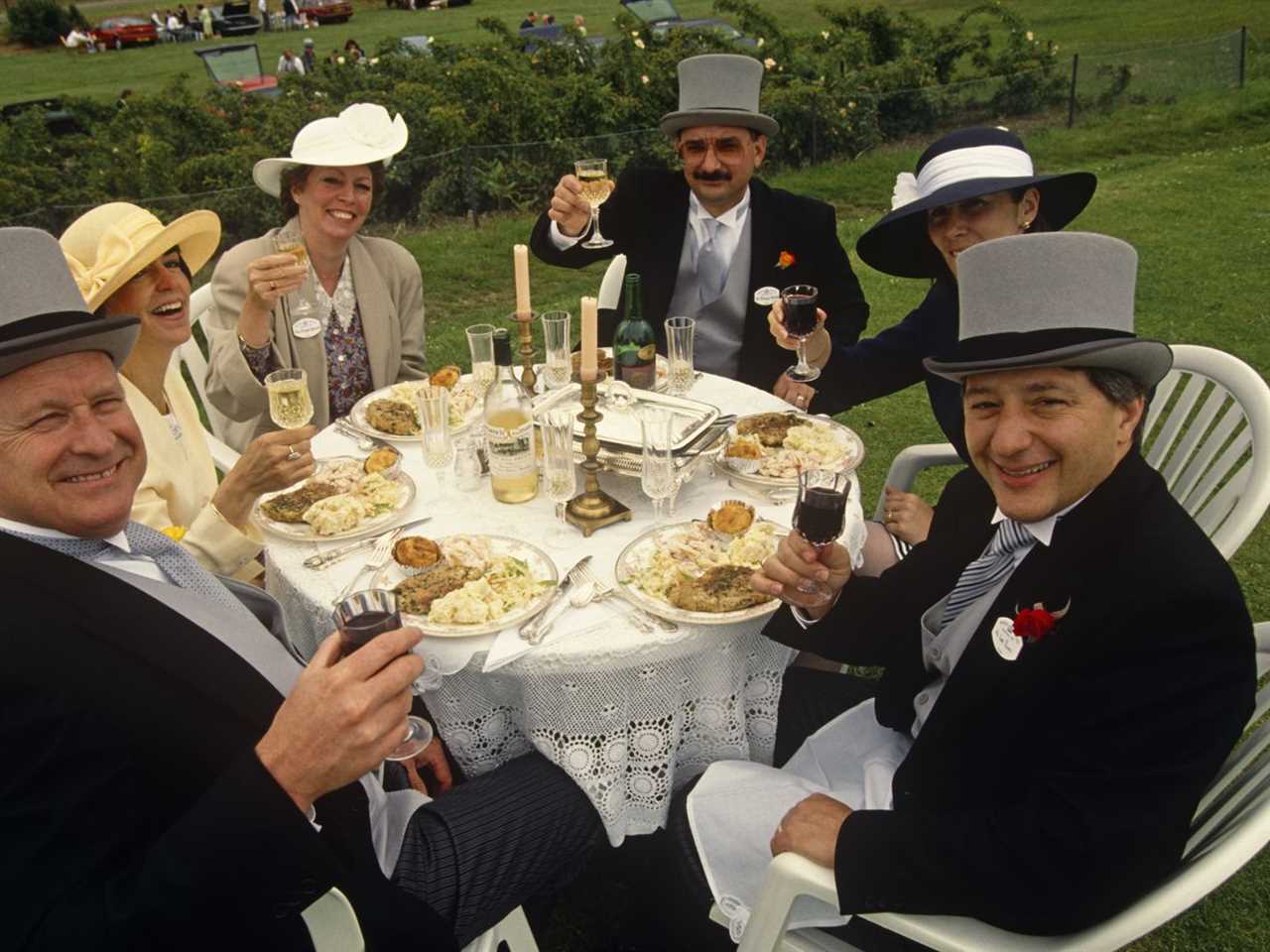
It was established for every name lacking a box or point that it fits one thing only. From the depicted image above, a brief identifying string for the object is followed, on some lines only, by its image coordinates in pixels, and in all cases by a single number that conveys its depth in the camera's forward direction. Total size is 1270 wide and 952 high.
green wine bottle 3.78
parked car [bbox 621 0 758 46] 14.01
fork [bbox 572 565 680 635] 2.54
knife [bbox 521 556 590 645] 2.48
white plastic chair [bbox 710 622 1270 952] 1.72
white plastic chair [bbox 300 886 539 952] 1.89
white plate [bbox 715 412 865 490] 3.17
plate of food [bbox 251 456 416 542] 2.94
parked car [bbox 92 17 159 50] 37.22
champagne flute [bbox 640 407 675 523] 2.90
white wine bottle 3.05
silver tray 3.15
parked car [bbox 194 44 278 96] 21.16
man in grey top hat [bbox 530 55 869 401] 4.80
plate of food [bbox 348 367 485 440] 3.63
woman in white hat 4.10
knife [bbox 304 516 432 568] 2.82
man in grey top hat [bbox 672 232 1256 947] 1.84
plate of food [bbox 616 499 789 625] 2.57
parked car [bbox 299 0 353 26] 39.62
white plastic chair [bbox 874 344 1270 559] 2.89
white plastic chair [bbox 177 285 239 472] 4.29
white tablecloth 2.49
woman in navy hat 3.60
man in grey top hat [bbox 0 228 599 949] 1.66
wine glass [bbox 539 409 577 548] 2.95
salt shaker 3.29
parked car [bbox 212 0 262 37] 39.91
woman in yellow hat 2.95
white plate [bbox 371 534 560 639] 2.49
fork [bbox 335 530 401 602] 2.74
